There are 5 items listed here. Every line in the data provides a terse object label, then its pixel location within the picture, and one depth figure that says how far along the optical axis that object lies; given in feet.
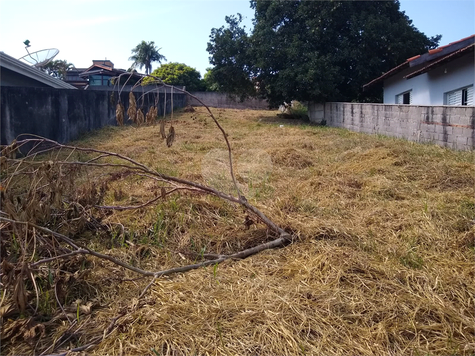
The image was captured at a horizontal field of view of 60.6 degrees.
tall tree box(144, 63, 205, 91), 88.58
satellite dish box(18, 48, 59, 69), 38.50
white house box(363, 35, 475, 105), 28.81
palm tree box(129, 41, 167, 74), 144.66
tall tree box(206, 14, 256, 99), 51.72
